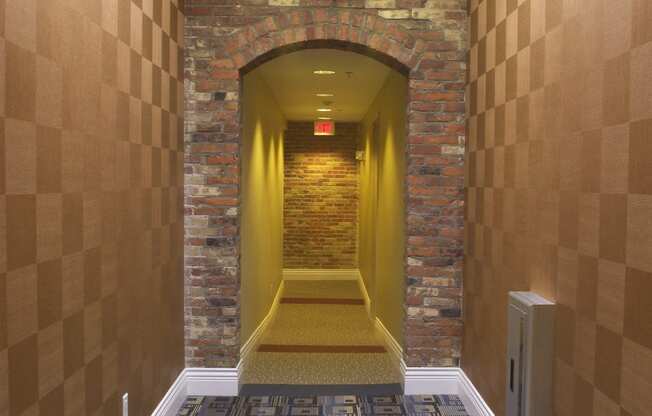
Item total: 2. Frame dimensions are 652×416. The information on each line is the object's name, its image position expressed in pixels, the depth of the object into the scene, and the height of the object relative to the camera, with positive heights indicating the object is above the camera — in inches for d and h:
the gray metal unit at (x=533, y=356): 95.5 -28.1
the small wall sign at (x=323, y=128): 374.0 +40.9
